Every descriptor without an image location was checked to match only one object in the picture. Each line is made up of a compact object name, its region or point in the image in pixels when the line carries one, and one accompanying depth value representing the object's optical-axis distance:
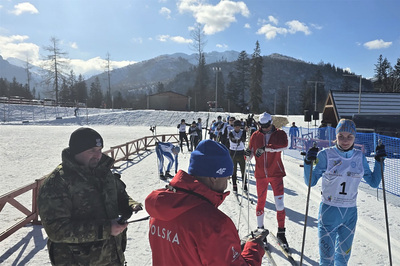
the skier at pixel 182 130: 16.27
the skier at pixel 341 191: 3.01
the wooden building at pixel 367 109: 19.83
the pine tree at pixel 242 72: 79.75
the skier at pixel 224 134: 10.01
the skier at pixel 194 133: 15.07
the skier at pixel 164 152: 9.23
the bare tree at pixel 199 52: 67.12
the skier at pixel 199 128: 15.62
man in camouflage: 1.95
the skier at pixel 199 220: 1.35
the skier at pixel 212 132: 14.16
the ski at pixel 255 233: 1.76
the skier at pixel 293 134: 16.38
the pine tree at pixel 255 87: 64.06
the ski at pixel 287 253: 3.89
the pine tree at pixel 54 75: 57.78
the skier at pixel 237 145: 7.49
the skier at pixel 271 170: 4.41
